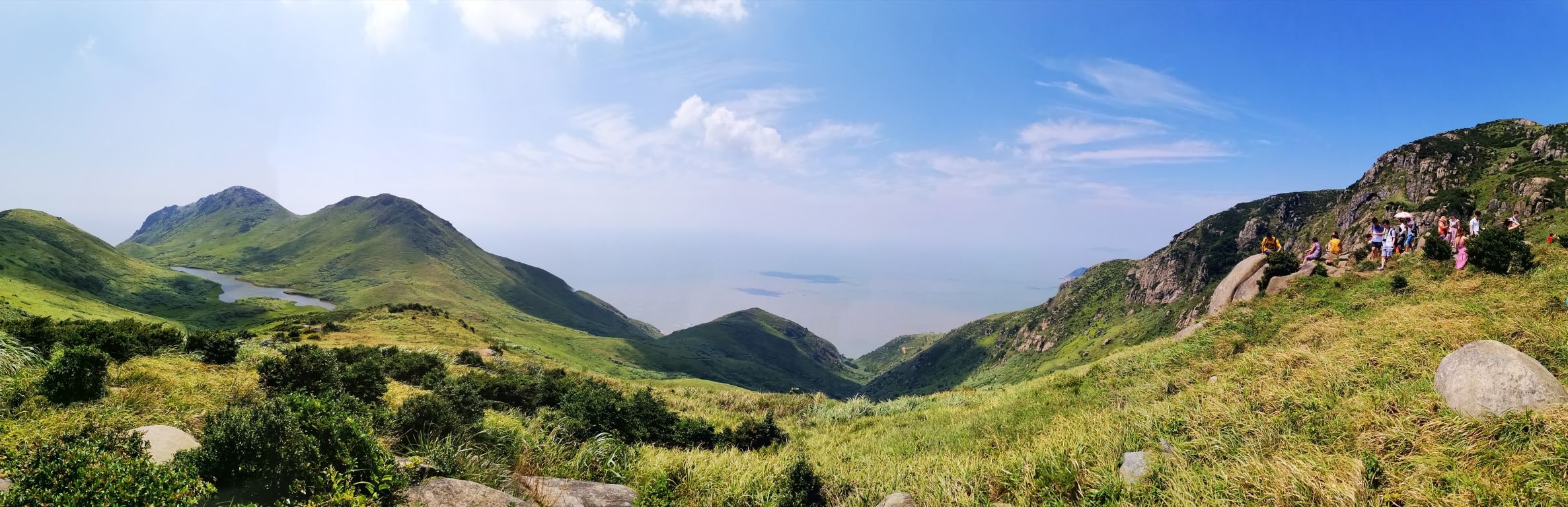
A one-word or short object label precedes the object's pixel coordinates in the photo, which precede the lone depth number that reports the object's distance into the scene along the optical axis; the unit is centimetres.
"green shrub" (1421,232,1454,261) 1927
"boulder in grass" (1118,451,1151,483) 788
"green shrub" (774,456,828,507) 864
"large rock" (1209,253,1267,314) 2817
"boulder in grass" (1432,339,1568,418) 701
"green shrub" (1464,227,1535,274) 1579
